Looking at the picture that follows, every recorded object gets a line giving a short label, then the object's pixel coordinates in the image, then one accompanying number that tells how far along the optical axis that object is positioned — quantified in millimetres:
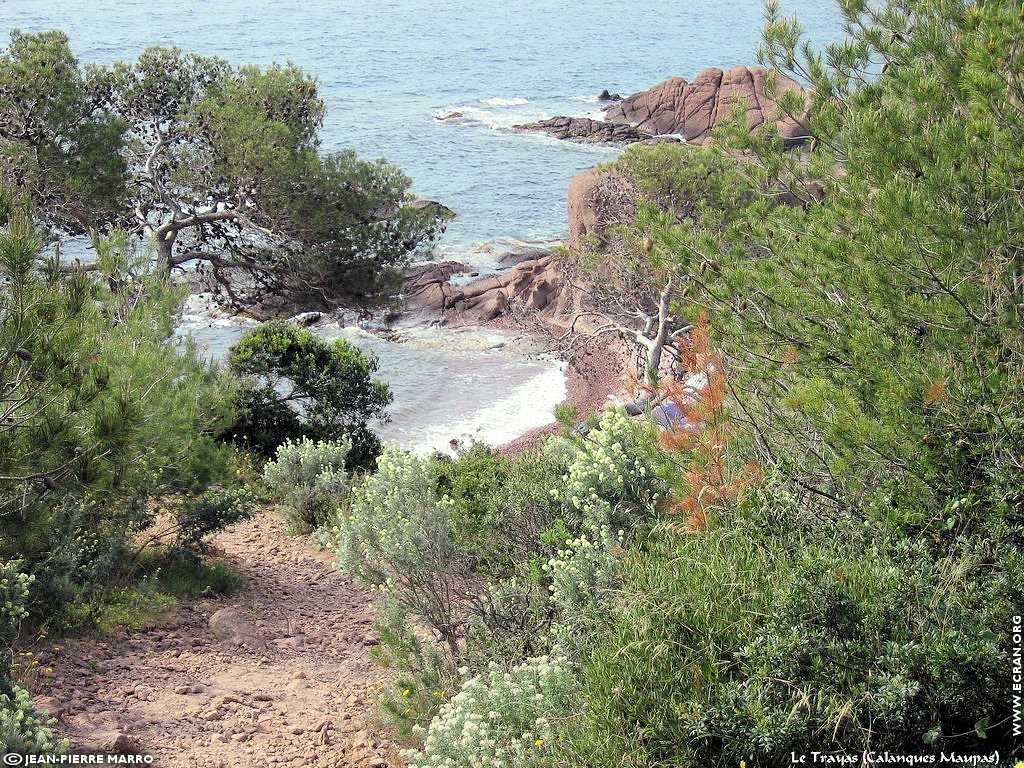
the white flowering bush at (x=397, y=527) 6559
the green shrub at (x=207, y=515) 8711
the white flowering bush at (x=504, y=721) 4289
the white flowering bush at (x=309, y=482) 10766
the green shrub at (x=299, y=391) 13930
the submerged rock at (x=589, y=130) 49844
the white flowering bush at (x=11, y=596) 5777
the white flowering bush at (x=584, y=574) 5426
